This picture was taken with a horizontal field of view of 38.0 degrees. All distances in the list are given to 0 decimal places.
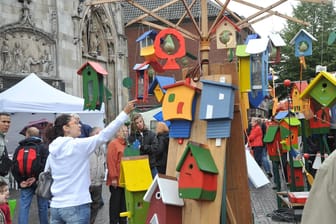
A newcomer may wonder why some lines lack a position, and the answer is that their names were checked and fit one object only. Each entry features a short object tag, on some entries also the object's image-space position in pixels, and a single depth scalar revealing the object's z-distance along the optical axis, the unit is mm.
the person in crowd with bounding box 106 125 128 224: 7188
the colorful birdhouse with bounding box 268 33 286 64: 5777
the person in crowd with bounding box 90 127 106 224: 6918
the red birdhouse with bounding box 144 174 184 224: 4445
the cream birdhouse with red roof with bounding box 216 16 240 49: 5289
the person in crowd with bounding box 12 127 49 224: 7281
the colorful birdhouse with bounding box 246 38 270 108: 4848
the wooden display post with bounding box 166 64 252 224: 4266
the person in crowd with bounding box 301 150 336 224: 1773
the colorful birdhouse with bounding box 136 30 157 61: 5309
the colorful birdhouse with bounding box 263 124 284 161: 8555
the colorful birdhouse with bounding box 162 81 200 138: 4523
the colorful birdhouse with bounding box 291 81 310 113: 7101
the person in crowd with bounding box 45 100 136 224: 4402
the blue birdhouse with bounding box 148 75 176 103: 5438
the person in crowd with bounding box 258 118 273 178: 13947
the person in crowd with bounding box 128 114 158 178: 7137
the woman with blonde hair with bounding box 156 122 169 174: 7281
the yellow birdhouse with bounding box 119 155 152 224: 5230
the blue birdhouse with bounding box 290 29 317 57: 6367
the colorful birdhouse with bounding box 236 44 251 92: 4848
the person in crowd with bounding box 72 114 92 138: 8484
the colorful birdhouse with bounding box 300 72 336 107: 5938
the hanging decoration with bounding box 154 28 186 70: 5051
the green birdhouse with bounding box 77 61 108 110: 5289
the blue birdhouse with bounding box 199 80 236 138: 4254
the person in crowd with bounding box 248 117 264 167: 13766
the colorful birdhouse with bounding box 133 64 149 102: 5594
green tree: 20453
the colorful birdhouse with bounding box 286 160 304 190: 8219
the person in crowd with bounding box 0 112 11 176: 6180
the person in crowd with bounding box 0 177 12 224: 5328
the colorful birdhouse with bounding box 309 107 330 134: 6867
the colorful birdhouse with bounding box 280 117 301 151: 8211
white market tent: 12530
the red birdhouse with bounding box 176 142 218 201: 4160
